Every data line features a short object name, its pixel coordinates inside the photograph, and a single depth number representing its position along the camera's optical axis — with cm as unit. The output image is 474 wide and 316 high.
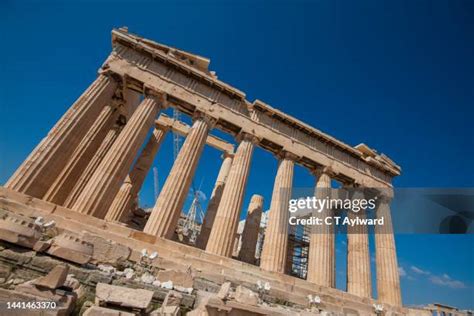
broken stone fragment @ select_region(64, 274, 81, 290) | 457
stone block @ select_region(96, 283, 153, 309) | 434
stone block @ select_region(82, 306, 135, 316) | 384
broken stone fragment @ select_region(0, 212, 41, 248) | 486
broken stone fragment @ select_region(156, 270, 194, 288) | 626
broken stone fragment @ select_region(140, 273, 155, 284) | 595
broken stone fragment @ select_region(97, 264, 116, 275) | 596
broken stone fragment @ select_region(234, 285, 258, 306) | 500
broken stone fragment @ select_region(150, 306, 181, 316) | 449
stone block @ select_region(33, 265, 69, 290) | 389
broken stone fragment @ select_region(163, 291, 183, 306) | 492
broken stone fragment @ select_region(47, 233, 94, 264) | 523
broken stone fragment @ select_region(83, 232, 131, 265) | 769
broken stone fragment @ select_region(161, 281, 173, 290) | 588
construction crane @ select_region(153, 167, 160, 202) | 7334
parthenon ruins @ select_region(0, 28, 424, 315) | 1022
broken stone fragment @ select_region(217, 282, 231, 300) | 472
